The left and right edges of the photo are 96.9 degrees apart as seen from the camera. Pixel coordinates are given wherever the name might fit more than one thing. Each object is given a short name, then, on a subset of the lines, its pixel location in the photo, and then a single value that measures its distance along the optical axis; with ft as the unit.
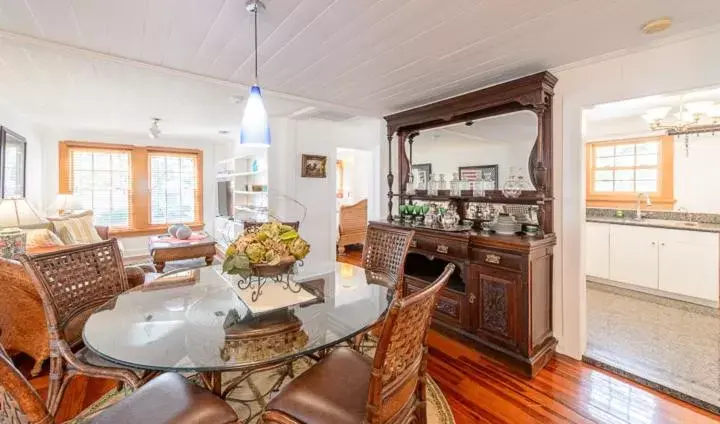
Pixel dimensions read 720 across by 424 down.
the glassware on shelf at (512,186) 8.81
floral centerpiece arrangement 4.99
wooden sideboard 7.36
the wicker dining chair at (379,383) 3.27
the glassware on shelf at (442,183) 10.95
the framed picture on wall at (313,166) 15.43
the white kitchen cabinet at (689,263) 10.74
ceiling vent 13.36
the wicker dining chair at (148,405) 2.72
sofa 6.04
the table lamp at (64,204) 16.55
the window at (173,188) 20.83
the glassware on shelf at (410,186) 11.81
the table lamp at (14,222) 7.91
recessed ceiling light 5.68
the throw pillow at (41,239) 9.17
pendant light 5.97
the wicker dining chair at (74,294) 4.71
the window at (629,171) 13.24
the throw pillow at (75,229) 12.14
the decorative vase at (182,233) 16.01
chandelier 9.93
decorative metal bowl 5.07
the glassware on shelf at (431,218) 10.24
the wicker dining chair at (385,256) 7.11
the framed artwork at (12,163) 11.71
